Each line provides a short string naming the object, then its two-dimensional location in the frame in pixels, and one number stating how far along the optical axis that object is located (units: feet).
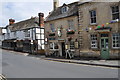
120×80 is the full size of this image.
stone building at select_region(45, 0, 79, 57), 60.44
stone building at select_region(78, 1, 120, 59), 45.47
